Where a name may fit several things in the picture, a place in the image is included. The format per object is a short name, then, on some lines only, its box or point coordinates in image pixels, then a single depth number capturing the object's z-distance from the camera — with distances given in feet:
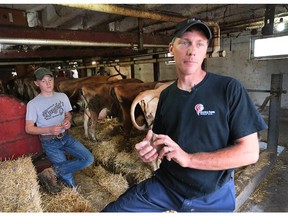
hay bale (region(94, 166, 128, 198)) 10.23
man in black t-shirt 4.11
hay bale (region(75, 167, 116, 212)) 9.20
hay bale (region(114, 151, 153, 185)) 10.82
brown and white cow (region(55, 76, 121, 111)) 16.79
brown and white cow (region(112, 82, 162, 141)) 12.95
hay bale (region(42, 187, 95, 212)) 7.90
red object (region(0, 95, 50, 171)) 8.66
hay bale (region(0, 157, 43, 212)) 6.11
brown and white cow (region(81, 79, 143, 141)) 14.44
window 9.89
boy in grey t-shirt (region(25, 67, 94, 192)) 8.86
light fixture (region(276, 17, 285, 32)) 16.98
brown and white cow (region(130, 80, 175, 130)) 11.22
